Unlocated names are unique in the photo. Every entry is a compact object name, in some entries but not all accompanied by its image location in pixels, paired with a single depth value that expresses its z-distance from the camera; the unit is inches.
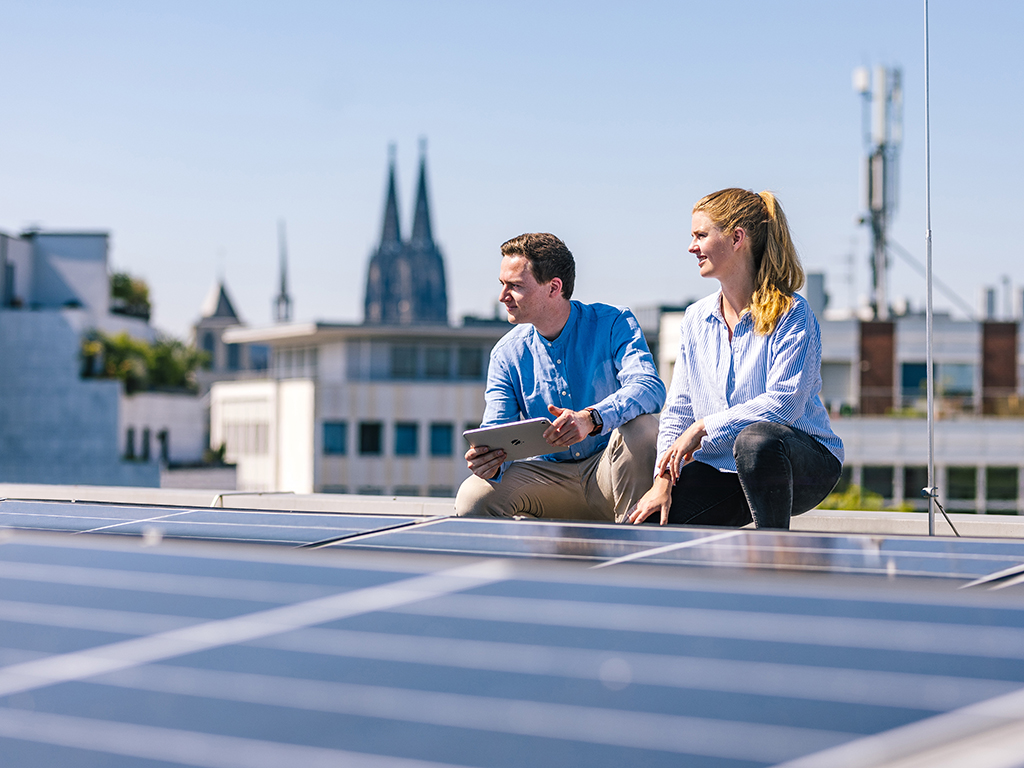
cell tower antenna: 1915.6
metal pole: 187.8
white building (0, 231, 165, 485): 1990.7
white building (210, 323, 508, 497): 2113.7
